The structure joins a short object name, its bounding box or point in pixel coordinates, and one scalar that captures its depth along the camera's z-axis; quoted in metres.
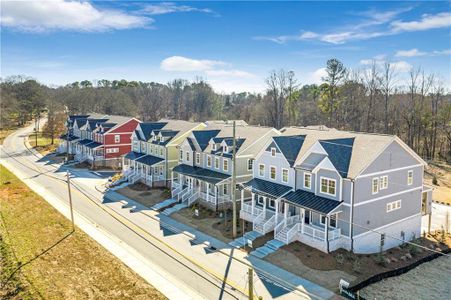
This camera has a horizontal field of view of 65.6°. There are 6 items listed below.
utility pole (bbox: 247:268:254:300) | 14.99
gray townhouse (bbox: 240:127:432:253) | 25.50
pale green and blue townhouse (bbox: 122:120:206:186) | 44.25
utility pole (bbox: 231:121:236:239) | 26.18
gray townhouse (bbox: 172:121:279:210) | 35.62
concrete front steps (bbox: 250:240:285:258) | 25.48
